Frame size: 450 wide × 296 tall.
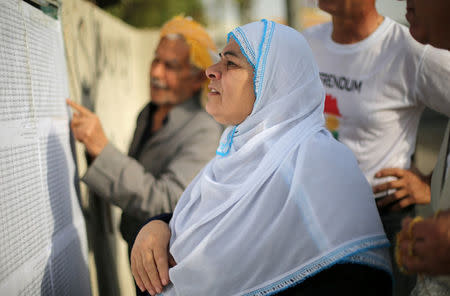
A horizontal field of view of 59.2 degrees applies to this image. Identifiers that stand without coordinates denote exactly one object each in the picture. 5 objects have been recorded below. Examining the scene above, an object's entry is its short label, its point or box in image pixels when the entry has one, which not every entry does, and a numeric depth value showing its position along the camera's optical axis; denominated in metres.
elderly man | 2.15
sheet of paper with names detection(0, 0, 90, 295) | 1.31
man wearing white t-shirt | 1.82
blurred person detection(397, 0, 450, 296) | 0.91
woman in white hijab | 1.26
